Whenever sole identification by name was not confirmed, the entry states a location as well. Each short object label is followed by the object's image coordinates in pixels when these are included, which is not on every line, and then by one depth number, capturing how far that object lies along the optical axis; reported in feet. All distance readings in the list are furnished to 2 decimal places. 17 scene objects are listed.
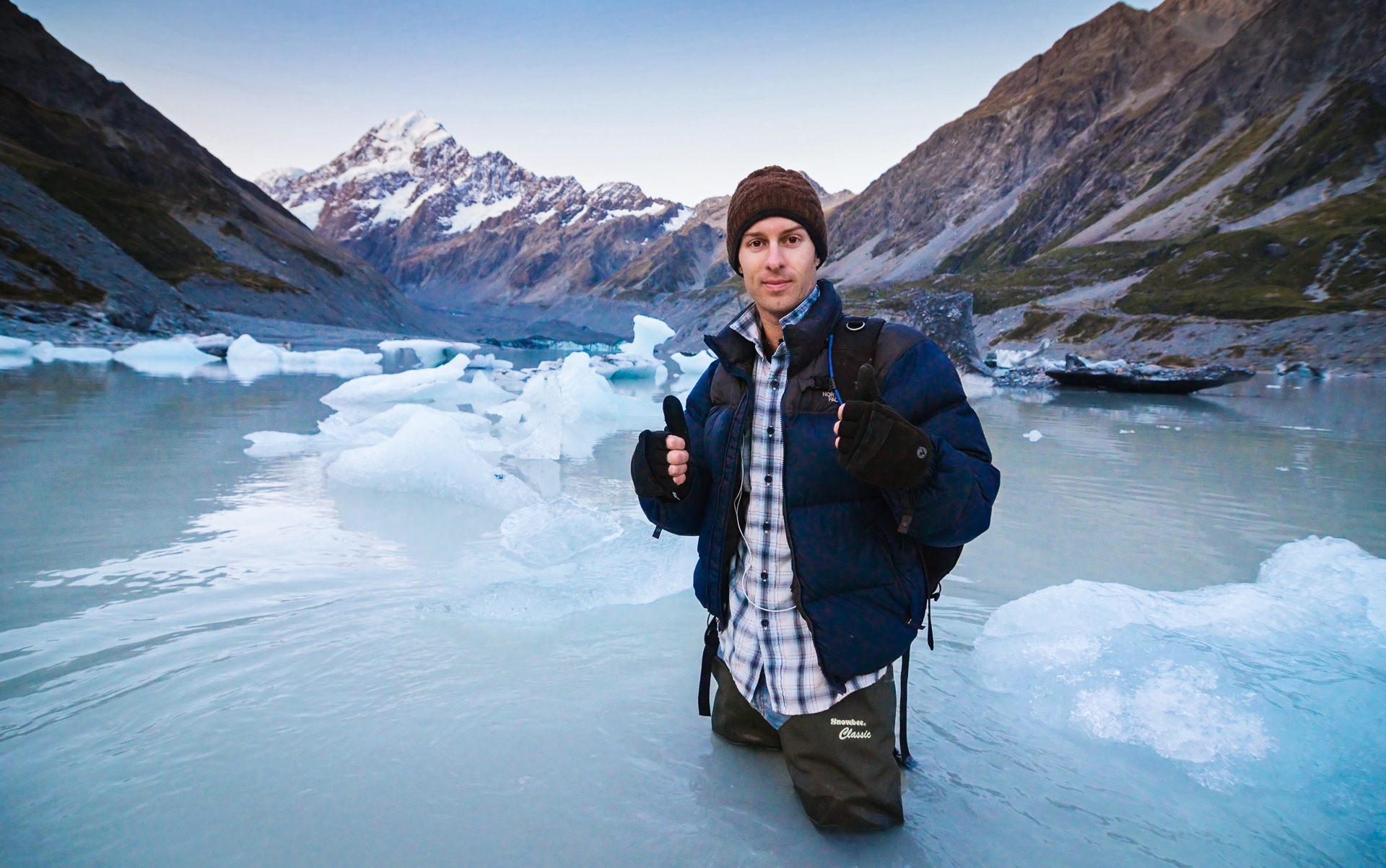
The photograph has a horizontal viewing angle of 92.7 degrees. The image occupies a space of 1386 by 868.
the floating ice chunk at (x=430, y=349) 140.39
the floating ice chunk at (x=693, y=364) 111.86
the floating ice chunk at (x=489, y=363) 129.96
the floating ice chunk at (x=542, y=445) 30.53
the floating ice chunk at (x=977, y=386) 81.35
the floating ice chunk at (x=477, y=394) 58.13
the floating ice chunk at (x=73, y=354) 87.86
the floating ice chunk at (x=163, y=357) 86.74
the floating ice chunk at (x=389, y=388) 45.68
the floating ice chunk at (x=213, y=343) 115.44
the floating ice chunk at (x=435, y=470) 21.79
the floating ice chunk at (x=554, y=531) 15.94
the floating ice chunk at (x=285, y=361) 101.71
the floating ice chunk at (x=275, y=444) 27.86
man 6.29
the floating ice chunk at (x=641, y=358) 96.48
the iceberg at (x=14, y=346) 81.92
